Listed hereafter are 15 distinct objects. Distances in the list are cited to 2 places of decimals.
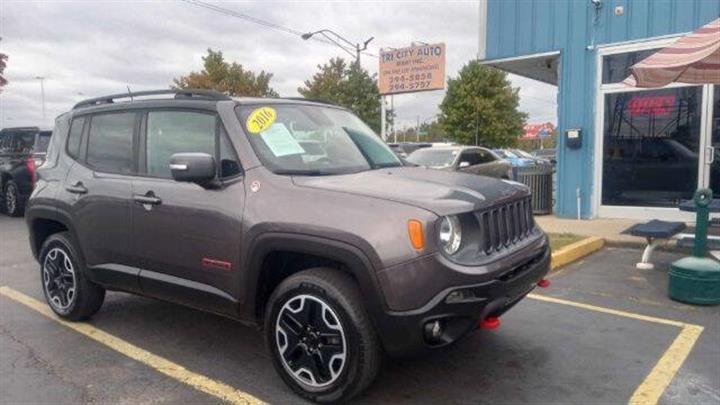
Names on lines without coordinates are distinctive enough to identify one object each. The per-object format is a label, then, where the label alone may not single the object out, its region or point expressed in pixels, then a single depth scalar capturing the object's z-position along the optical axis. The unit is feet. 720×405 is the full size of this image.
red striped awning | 19.25
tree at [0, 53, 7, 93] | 68.02
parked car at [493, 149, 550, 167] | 87.66
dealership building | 31.17
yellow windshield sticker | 12.76
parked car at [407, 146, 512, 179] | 42.66
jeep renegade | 10.23
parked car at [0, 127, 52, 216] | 40.75
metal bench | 21.04
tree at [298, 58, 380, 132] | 104.88
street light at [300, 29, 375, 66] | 75.66
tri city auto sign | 80.18
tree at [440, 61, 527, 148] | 116.98
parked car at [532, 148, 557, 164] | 161.18
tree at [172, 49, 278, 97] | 106.93
